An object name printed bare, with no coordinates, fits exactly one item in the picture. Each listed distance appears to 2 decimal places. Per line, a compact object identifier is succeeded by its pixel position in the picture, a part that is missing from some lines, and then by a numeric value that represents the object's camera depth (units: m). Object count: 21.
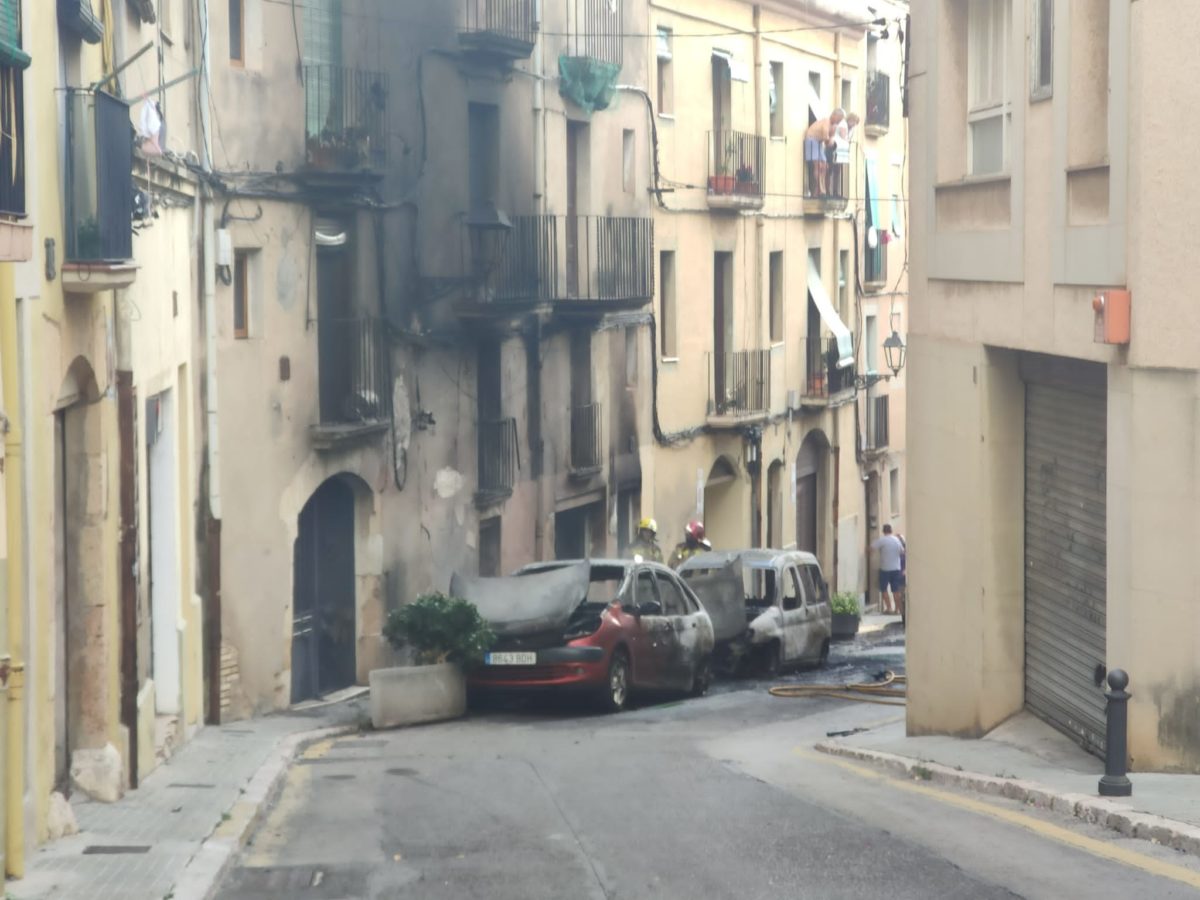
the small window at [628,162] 32.12
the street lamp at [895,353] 40.28
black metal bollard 11.13
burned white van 24.09
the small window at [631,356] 32.47
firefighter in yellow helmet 30.44
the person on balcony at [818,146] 39.78
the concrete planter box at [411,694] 18.88
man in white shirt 39.09
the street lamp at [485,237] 26.16
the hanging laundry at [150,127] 15.62
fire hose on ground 22.11
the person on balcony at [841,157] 40.41
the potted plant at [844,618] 33.19
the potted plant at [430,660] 18.91
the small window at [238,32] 20.73
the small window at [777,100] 38.34
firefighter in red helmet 28.55
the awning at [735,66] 35.34
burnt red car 19.50
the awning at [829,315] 40.78
